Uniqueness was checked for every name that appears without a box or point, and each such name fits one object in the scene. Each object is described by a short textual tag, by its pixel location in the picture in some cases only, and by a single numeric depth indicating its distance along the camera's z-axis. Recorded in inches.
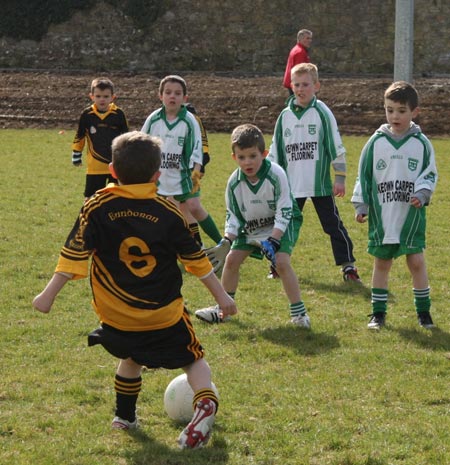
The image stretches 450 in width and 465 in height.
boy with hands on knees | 535.5
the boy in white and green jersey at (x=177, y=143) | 737.0
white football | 402.0
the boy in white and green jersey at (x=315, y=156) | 692.7
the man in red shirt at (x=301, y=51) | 1667.1
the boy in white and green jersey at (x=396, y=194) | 544.4
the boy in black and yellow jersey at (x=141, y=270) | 364.5
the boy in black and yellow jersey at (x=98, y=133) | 882.8
